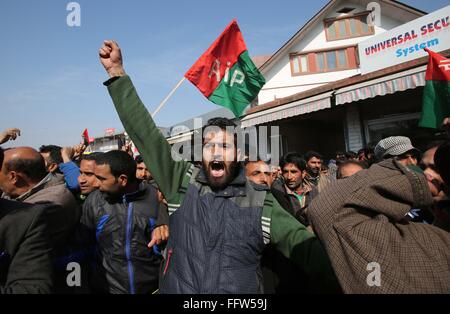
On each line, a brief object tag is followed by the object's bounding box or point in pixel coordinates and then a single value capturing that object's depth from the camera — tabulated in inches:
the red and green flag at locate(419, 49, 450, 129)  155.0
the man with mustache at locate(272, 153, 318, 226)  133.4
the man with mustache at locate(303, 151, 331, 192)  224.1
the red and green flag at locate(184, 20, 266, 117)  180.7
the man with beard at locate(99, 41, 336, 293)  54.9
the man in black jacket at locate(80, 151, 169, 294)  87.7
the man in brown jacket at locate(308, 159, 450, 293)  37.1
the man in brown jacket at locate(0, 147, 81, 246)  73.9
